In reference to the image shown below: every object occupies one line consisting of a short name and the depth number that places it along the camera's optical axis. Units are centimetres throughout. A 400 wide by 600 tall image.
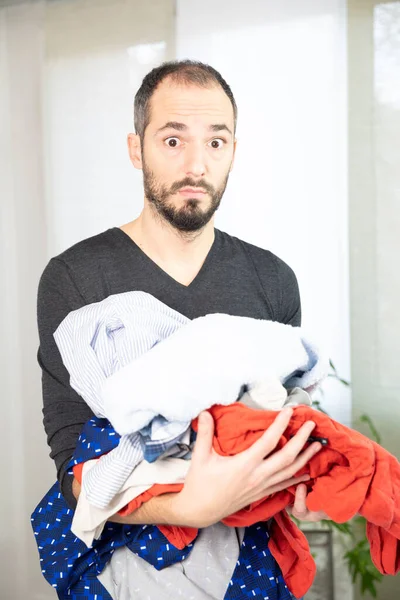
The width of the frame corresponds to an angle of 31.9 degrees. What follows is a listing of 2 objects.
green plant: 231
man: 129
